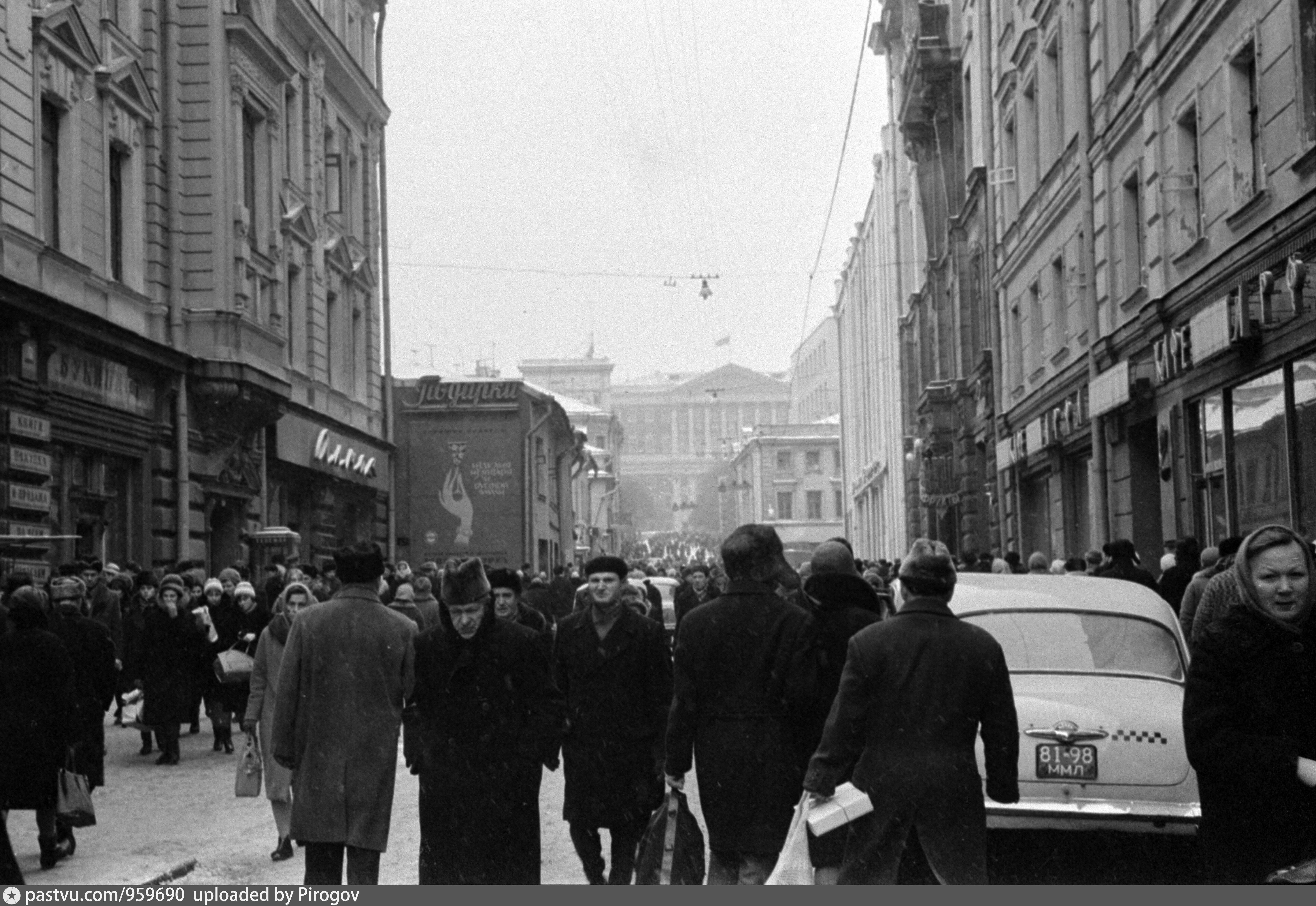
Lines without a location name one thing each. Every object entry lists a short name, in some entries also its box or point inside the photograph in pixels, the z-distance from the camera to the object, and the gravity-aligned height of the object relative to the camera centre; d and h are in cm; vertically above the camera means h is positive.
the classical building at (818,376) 10906 +1180
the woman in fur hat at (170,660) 1638 -100
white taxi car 852 -83
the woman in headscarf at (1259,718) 510 -54
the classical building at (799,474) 11850 +482
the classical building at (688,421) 17325 +1339
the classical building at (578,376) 15312 +1529
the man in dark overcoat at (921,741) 613 -71
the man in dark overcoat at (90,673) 1145 -82
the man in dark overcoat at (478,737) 748 -81
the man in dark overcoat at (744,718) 718 -72
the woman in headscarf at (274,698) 971 -84
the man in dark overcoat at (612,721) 809 -81
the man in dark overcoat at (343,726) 733 -74
